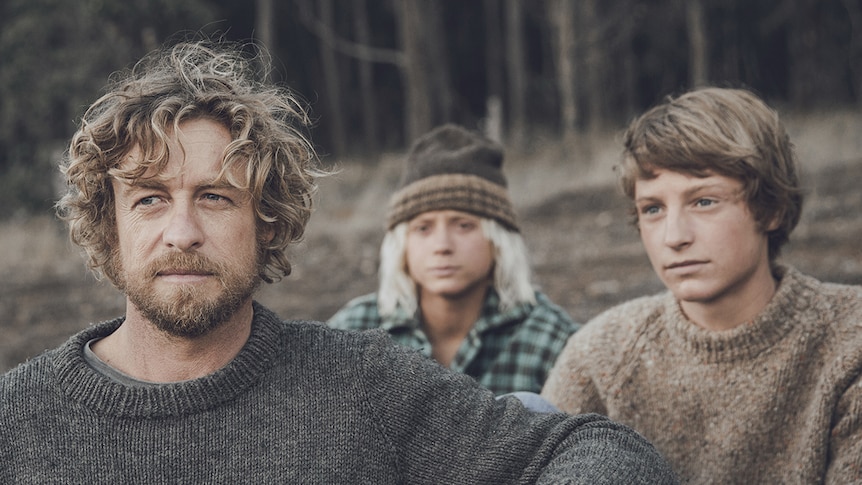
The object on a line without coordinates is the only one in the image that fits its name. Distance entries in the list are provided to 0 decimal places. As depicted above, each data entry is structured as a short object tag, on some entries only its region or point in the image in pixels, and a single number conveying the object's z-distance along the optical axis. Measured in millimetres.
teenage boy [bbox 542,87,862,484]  2627
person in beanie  3906
